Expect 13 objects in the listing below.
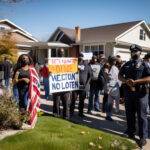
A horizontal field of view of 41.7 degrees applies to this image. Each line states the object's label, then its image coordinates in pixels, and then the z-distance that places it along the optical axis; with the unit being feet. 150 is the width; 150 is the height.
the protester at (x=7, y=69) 32.01
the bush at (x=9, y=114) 13.00
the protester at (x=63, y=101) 17.67
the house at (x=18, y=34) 71.14
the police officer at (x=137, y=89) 13.45
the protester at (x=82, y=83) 19.11
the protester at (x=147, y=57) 18.97
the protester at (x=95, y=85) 21.17
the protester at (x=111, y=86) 18.99
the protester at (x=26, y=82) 14.62
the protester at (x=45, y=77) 27.37
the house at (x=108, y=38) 64.14
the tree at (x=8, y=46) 64.03
